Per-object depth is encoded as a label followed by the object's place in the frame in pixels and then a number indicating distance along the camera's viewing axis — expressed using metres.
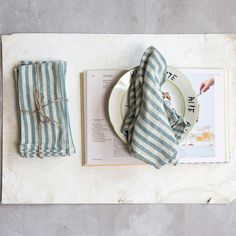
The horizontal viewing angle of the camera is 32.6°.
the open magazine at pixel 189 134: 1.11
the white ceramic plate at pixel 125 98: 1.09
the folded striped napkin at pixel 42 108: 1.08
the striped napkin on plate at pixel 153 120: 1.01
